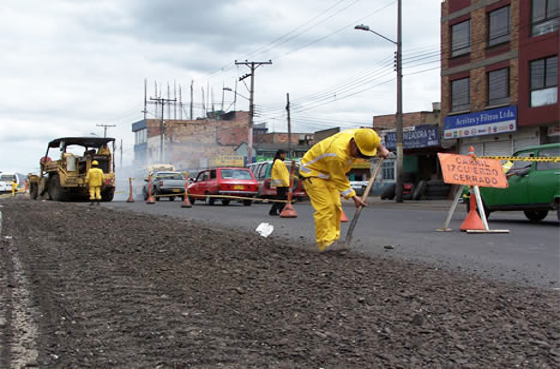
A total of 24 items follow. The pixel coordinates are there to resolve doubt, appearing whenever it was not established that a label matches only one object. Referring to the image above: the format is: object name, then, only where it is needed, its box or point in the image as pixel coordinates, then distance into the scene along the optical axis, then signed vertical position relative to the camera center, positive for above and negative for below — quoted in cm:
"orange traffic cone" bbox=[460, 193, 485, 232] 1114 -80
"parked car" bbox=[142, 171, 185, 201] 2897 -40
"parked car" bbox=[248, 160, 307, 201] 2470 -24
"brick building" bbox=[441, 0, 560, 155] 2506 +470
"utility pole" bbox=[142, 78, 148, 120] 7862 +946
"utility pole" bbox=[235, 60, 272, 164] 4291 +554
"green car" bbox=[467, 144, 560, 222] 1233 -21
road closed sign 1098 +12
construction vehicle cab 2689 +30
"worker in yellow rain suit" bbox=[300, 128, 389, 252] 721 -1
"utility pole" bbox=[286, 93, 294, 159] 4841 +553
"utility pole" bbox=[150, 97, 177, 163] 7831 +970
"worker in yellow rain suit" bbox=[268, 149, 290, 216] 1565 +6
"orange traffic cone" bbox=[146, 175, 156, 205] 2461 -103
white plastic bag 929 -82
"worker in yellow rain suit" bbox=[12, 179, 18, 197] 3906 -87
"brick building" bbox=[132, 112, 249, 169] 8681 +557
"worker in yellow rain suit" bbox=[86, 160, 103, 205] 2206 -25
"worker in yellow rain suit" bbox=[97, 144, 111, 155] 2821 +112
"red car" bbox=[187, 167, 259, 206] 2300 -31
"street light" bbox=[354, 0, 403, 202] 2710 +309
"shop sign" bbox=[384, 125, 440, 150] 3203 +220
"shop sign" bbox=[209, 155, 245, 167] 6309 +154
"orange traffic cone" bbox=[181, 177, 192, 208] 2142 -97
